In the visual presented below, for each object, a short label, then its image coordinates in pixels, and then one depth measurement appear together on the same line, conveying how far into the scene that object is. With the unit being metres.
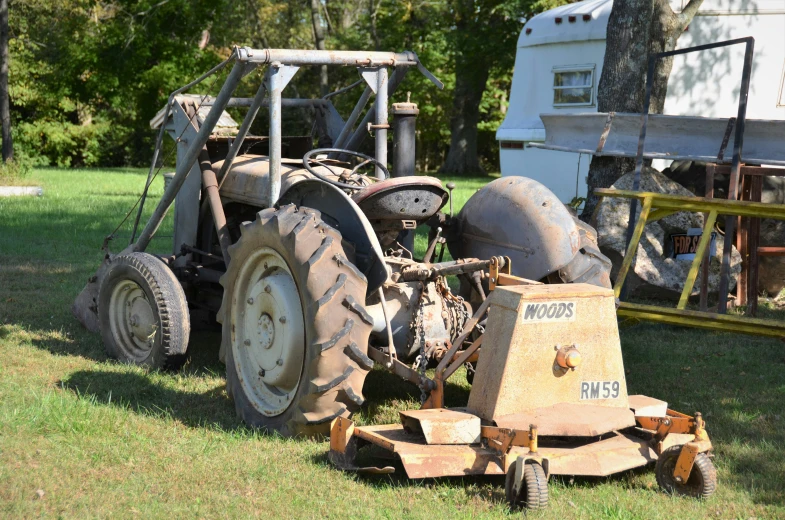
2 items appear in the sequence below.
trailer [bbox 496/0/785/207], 12.37
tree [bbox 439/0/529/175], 28.12
